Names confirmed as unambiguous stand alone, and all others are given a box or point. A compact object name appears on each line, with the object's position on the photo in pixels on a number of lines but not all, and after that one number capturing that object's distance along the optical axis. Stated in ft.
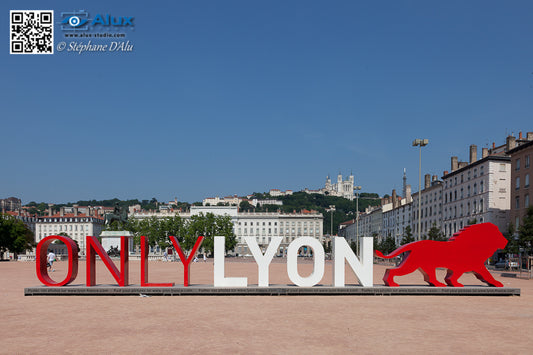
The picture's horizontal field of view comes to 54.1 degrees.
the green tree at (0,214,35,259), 275.18
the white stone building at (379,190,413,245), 373.81
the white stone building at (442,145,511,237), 256.11
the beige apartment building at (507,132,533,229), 217.97
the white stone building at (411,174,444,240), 321.32
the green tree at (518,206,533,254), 157.99
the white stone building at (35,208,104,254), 581.53
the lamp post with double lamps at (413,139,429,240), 161.77
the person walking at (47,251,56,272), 132.57
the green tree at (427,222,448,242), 253.81
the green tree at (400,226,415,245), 279.81
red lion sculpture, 78.54
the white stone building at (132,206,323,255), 627.05
